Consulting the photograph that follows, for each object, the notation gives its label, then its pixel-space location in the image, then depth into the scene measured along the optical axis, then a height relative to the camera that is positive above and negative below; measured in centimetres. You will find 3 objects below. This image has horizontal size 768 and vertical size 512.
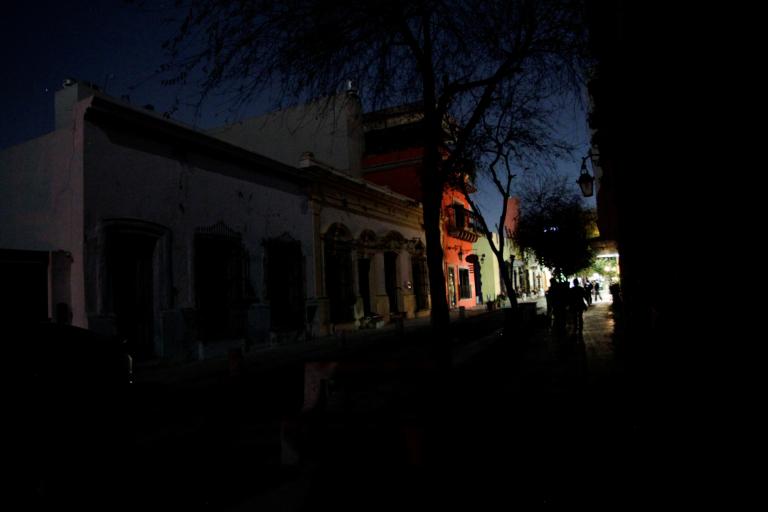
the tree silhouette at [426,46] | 505 +319
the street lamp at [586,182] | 1211 +268
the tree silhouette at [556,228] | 2325 +300
